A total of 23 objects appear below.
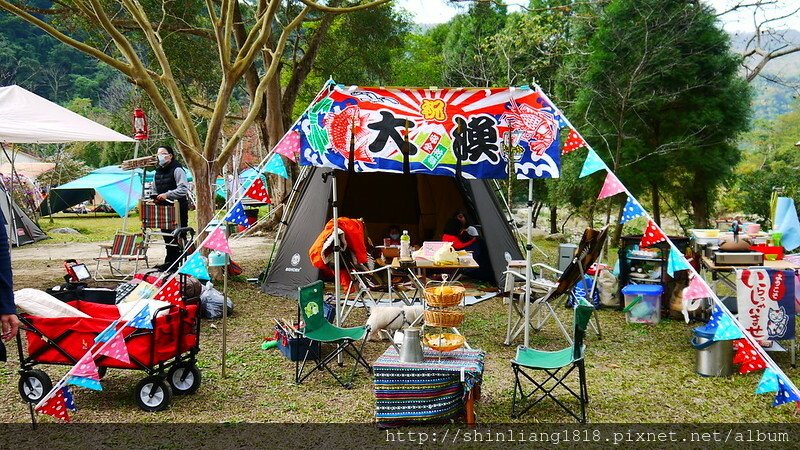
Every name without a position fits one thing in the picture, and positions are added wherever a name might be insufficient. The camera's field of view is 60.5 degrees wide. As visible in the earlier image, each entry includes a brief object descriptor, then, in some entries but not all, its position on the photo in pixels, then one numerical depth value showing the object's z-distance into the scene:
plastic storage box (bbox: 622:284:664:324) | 6.74
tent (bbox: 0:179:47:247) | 12.74
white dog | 5.41
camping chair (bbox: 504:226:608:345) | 5.67
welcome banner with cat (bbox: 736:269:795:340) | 5.13
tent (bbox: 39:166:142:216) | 20.73
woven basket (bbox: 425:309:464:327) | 4.30
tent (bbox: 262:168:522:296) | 8.22
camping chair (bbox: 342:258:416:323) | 6.15
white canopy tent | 7.39
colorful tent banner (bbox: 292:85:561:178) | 5.97
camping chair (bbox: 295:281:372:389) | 4.82
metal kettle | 4.17
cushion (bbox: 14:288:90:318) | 4.21
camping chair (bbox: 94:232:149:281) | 8.94
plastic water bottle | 6.45
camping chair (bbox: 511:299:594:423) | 4.14
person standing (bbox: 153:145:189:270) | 8.34
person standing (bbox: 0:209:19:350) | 2.52
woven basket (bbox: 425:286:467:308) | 4.30
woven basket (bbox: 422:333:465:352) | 4.30
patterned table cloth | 4.07
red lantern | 9.97
